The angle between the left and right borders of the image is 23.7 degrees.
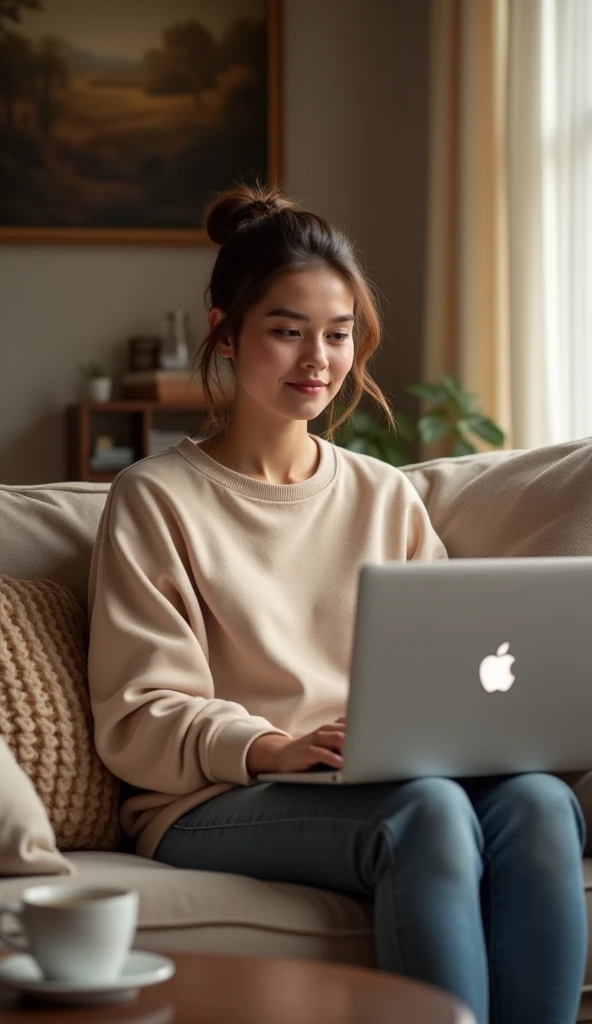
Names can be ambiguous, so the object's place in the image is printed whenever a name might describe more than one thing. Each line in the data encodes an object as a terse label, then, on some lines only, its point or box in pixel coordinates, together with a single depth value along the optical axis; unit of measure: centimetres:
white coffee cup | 97
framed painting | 480
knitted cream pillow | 167
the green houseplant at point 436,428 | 414
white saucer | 98
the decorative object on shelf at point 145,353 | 483
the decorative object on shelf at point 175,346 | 479
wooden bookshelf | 465
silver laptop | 135
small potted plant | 475
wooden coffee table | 97
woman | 143
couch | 146
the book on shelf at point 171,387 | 466
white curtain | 391
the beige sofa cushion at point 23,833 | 150
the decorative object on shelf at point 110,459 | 467
